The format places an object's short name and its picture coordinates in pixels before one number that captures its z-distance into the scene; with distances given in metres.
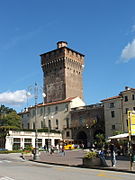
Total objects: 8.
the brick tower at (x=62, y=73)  75.25
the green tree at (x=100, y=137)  52.92
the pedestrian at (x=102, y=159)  18.73
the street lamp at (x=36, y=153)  27.69
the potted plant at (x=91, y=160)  18.83
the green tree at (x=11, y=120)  70.94
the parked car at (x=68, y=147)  52.94
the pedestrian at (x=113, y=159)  18.97
